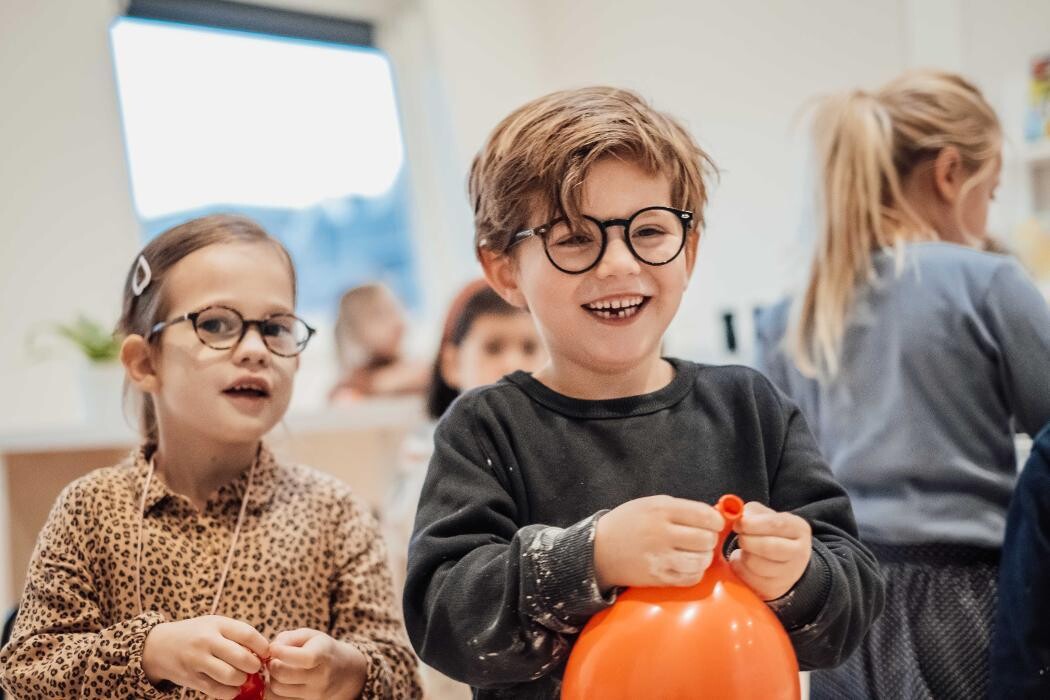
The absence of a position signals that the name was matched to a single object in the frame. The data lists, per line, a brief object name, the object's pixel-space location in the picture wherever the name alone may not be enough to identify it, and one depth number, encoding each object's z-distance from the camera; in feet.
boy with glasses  3.18
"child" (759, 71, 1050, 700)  5.01
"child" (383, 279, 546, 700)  7.03
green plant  9.19
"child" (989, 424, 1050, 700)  4.08
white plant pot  9.05
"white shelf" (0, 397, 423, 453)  10.60
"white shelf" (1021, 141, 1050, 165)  10.50
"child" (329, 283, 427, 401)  12.38
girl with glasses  3.65
